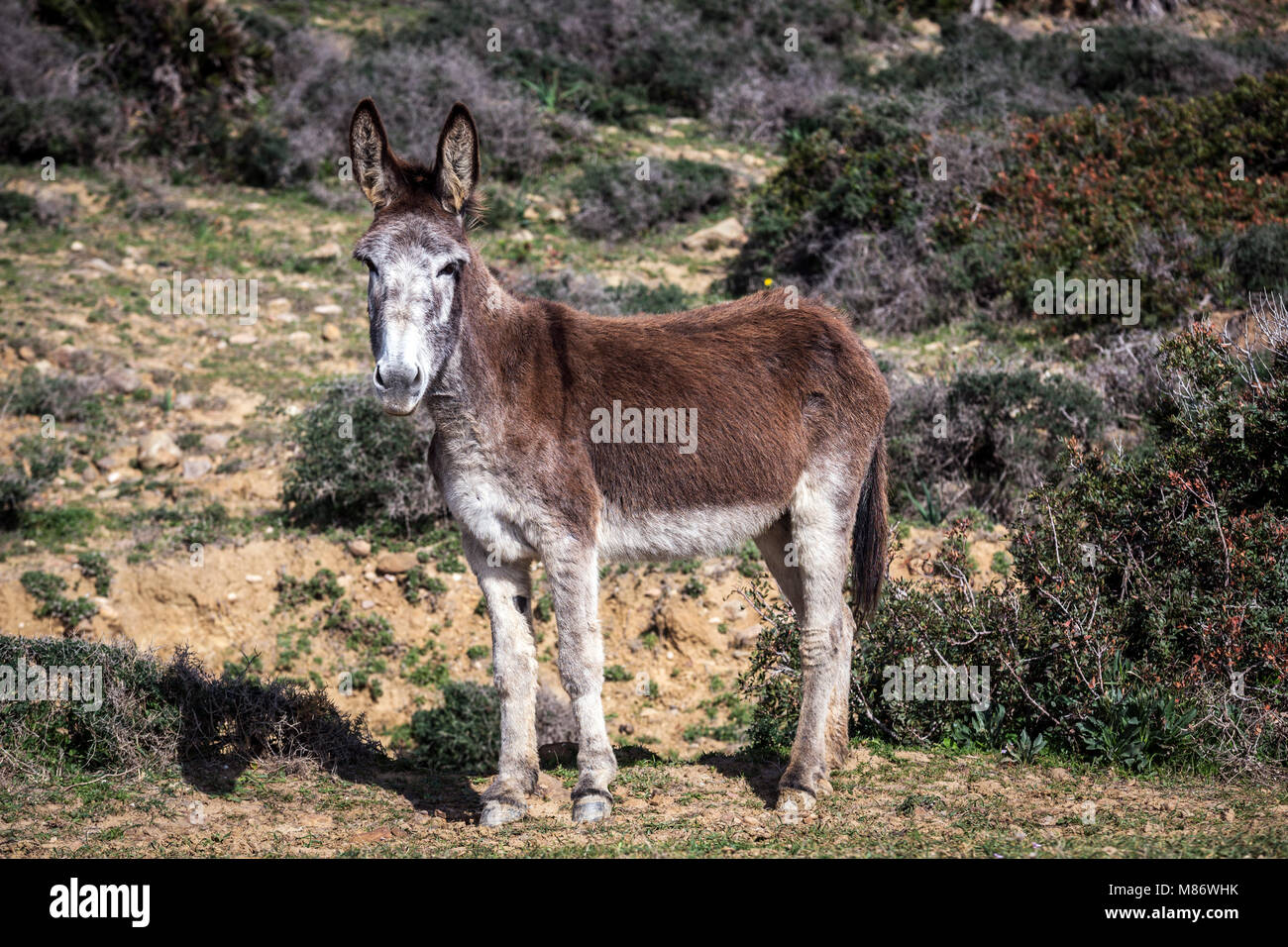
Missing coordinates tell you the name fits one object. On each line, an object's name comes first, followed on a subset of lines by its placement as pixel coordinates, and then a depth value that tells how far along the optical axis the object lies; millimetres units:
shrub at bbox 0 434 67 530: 9461
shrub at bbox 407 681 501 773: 7664
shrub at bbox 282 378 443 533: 9633
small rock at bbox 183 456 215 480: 10344
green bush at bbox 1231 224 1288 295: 10281
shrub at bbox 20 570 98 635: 8477
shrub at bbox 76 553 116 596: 8766
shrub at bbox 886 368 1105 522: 9438
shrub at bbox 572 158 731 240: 14750
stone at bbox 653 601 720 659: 8875
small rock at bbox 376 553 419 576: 9305
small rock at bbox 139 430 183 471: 10453
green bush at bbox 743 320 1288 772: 5902
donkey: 5230
